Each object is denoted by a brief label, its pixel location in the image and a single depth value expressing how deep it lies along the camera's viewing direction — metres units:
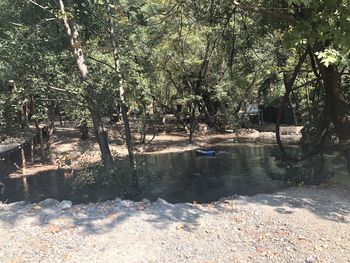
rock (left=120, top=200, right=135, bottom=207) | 9.09
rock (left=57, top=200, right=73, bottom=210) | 8.61
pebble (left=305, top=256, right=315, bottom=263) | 5.98
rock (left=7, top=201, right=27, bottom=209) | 9.29
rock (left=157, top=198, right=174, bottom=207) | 9.09
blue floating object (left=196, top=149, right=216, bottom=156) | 24.00
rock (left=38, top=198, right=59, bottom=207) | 9.33
